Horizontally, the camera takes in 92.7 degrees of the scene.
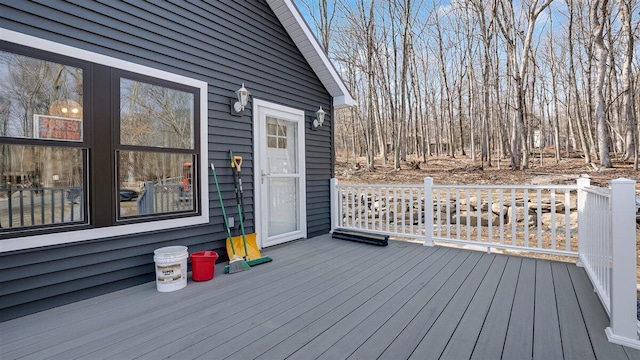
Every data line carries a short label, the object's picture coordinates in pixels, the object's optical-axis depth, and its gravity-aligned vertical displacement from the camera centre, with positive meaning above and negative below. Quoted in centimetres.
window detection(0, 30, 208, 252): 242 +34
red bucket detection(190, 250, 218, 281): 313 -88
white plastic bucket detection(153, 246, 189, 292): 284 -83
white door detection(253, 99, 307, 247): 439 +11
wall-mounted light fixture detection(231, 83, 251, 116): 396 +104
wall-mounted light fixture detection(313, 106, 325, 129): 535 +107
